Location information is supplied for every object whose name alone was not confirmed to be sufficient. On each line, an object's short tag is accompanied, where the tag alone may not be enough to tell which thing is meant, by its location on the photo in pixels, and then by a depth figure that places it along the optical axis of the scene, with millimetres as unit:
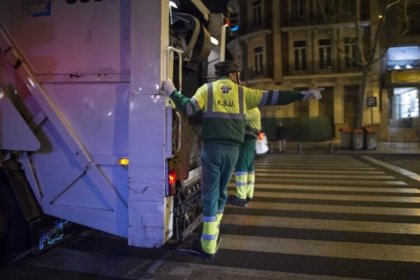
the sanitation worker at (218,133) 4320
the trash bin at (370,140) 21812
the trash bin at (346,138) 22375
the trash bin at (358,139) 21953
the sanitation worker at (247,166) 7090
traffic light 8186
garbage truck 3945
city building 34188
